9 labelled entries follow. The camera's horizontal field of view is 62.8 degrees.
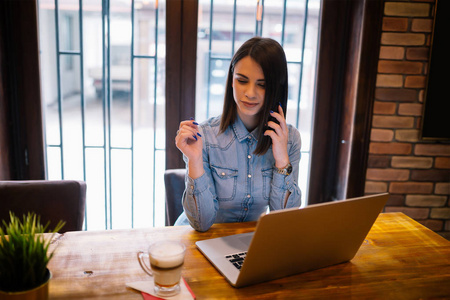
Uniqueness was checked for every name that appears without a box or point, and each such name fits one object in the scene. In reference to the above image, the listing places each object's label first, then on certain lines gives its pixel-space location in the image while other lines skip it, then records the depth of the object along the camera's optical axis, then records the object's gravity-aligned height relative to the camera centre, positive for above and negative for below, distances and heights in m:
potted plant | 0.69 -0.35
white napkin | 0.82 -0.47
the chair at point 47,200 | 1.42 -0.48
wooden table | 0.86 -0.47
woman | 1.31 -0.23
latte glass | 0.81 -0.40
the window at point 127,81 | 2.04 +0.00
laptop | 0.79 -0.35
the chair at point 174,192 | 1.61 -0.47
